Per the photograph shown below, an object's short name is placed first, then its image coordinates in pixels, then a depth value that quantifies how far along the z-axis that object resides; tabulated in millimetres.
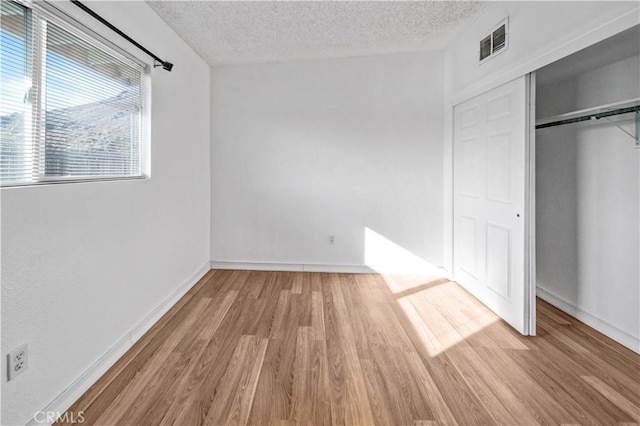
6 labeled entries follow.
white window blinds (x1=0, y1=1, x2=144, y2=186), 1562
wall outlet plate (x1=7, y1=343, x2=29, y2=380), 1446
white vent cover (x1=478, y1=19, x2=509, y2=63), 2717
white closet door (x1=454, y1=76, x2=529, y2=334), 2588
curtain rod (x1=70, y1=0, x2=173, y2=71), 1899
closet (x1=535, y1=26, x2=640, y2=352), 2348
